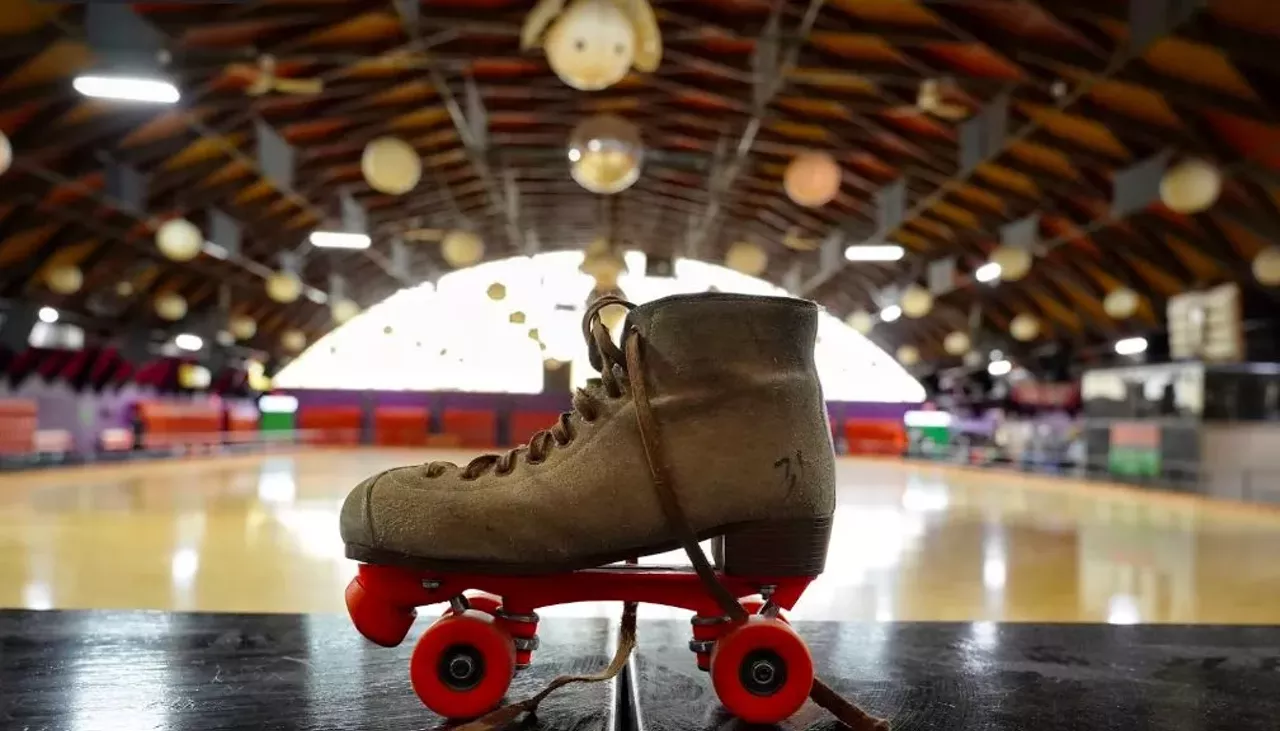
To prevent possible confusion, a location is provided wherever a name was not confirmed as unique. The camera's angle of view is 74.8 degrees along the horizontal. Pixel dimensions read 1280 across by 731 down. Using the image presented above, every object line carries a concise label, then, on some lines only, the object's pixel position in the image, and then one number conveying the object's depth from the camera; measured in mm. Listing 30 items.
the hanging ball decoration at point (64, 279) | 9547
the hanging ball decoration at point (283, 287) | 10250
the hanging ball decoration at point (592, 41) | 3705
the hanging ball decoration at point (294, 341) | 18978
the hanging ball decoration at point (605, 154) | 4961
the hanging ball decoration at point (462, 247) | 7871
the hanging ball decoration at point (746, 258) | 7996
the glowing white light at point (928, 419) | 21359
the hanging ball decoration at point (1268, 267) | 7652
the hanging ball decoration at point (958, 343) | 16172
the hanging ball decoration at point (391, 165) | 6164
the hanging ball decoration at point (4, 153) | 5016
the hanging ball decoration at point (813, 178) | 7430
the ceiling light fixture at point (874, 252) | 11289
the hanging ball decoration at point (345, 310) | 13874
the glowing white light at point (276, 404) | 22453
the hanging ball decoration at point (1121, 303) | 9820
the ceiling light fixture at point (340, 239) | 11445
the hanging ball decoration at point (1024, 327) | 12398
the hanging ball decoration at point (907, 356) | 18078
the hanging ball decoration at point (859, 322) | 12617
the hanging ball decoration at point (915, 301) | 10430
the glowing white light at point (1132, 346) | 13406
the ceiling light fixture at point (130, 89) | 6312
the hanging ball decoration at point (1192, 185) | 6203
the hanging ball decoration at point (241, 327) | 15680
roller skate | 950
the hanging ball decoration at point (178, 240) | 7574
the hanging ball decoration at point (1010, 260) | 8641
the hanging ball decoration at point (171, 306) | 12320
